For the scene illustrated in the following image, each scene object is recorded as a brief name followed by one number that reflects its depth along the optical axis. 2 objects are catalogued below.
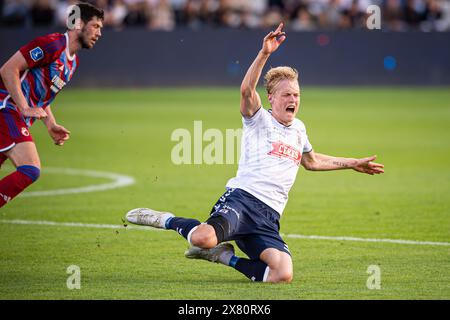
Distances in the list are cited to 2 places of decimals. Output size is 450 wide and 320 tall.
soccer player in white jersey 15.75
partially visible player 16.11
